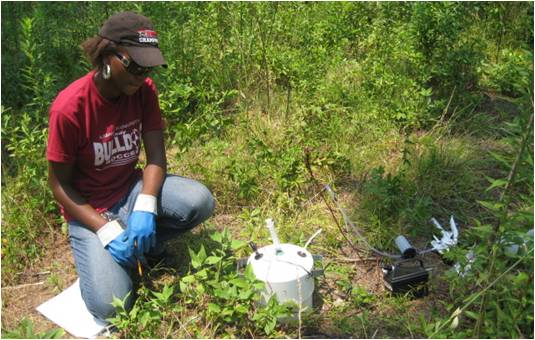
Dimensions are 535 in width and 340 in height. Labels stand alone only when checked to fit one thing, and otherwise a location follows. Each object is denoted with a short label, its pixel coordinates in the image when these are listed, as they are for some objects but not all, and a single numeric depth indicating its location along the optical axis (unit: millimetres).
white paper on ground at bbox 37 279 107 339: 2301
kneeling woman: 2221
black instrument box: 2328
